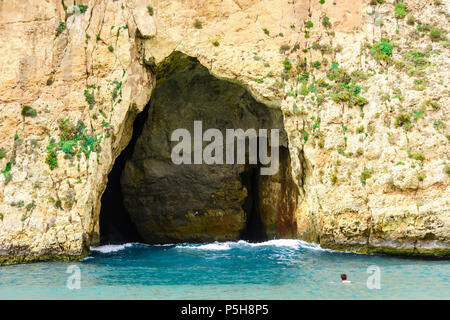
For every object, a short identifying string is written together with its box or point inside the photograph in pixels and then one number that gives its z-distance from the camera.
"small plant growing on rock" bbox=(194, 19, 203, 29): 21.81
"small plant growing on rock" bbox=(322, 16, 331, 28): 21.98
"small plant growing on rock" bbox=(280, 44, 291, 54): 21.78
